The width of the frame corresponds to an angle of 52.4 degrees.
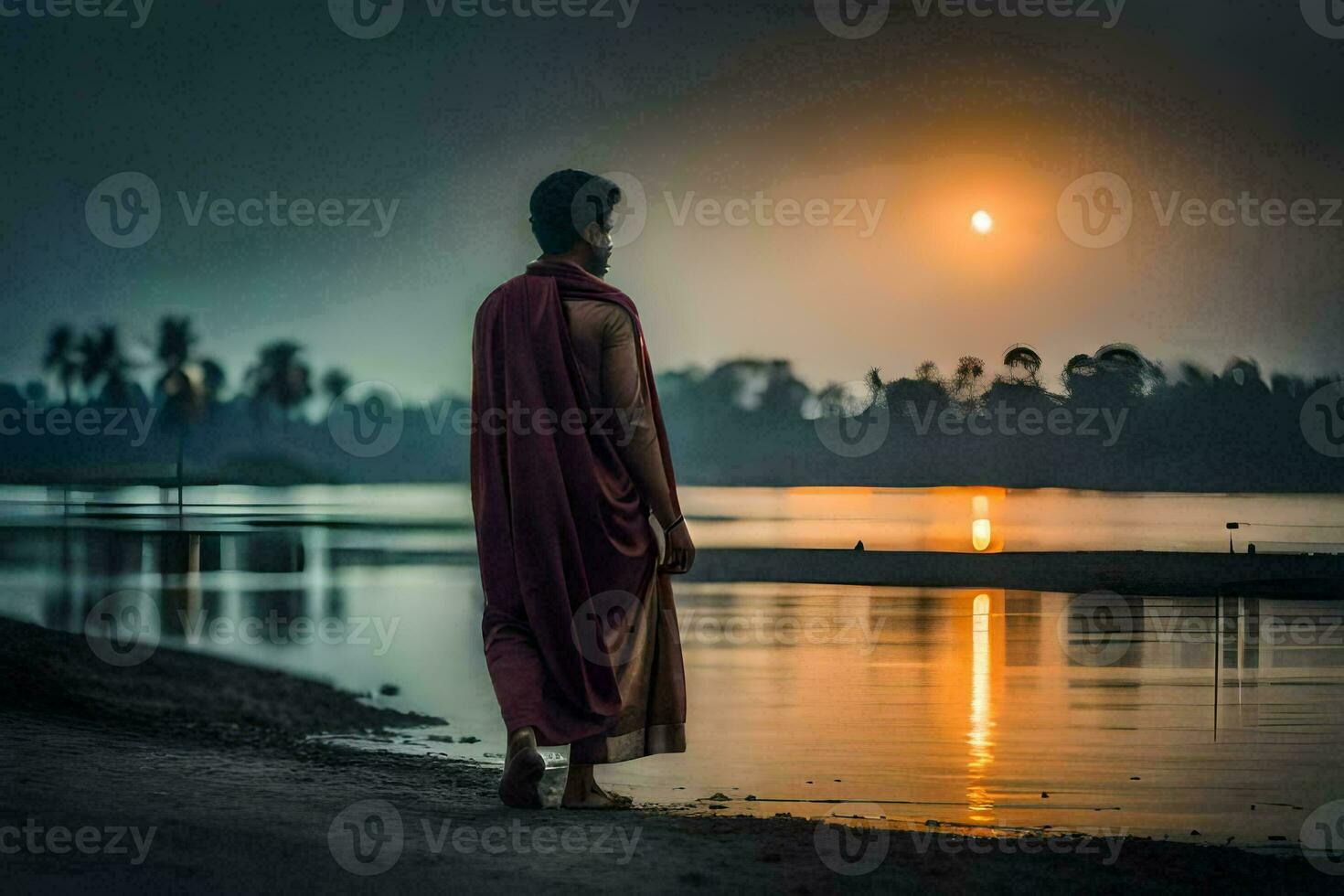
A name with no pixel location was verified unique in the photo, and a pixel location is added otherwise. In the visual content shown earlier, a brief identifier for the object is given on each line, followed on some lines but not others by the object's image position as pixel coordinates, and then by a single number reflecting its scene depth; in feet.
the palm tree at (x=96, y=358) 196.65
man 16.48
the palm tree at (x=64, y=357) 191.07
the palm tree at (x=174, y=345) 196.85
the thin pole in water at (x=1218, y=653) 40.63
